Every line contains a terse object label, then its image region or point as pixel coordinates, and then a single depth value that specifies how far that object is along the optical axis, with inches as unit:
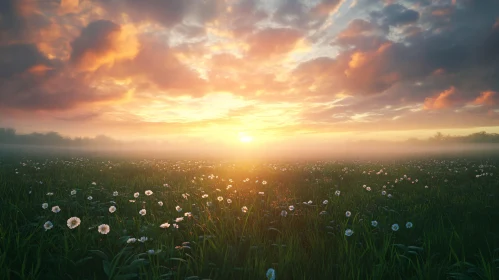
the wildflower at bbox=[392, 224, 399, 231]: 163.2
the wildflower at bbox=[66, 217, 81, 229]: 139.7
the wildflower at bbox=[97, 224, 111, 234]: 137.2
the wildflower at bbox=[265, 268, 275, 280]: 98.1
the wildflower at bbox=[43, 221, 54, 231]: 139.9
